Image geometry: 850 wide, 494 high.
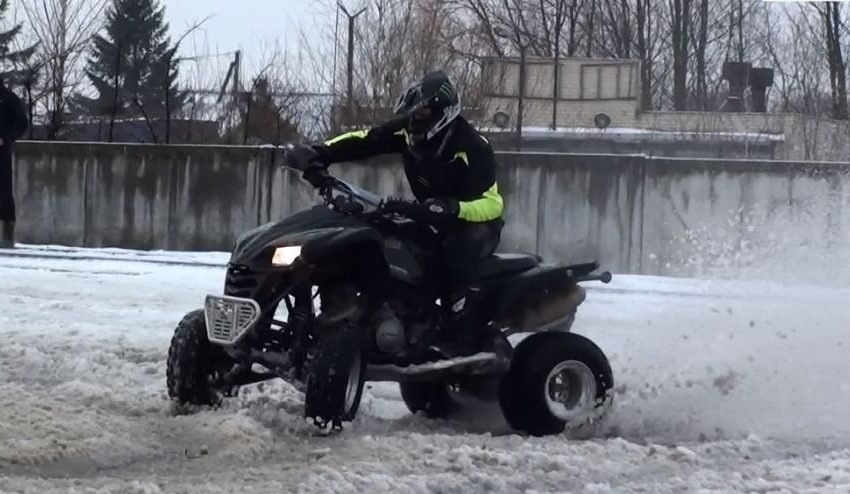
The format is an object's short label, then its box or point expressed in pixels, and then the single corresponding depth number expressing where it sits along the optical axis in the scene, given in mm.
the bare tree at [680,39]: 53688
